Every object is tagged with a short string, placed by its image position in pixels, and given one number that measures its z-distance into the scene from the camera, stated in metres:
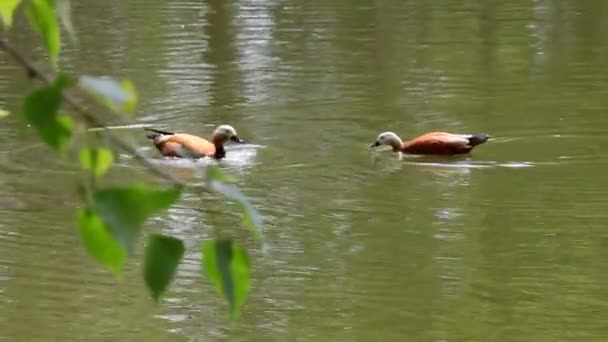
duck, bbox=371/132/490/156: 36.25
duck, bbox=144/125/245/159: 35.99
